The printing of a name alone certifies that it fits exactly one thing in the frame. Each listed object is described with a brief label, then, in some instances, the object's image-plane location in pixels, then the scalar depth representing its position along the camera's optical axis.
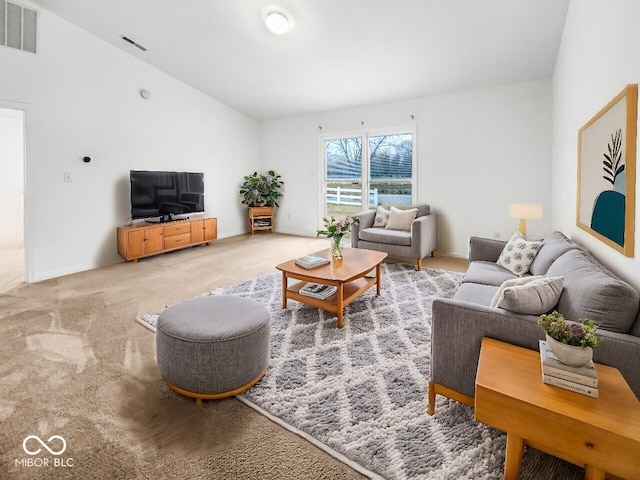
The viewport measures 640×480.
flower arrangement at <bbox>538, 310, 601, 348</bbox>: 1.22
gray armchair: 4.41
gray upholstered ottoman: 1.79
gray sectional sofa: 1.35
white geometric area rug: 1.47
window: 5.72
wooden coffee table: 2.82
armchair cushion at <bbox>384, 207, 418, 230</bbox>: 4.94
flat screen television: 4.95
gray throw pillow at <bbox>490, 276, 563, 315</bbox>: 1.56
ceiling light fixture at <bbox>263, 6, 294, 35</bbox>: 3.72
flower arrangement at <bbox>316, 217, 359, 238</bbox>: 3.32
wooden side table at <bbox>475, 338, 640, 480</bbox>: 1.05
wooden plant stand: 7.07
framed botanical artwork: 1.64
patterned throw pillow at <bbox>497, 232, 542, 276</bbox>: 2.94
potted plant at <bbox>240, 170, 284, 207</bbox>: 7.06
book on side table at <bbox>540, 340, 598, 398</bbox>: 1.20
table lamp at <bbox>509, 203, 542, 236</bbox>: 3.91
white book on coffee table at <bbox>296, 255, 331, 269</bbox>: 3.11
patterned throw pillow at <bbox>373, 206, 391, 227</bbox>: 5.17
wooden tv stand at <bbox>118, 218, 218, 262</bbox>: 4.81
